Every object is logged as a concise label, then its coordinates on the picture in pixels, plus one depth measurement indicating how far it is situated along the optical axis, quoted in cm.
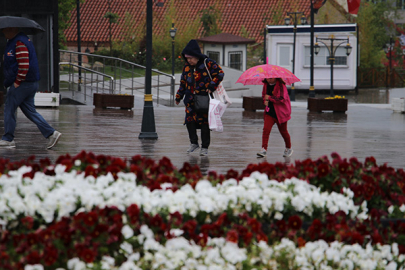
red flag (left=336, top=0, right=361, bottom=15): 6426
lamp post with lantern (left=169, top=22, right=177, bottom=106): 5578
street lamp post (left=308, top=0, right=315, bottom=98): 5503
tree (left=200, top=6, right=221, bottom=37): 9645
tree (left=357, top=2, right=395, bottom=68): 9591
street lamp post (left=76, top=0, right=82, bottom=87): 5665
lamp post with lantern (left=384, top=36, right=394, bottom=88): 9633
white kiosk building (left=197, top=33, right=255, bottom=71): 8564
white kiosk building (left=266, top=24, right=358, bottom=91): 8129
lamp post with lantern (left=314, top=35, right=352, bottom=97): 7314
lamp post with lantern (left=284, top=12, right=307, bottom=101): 6812
